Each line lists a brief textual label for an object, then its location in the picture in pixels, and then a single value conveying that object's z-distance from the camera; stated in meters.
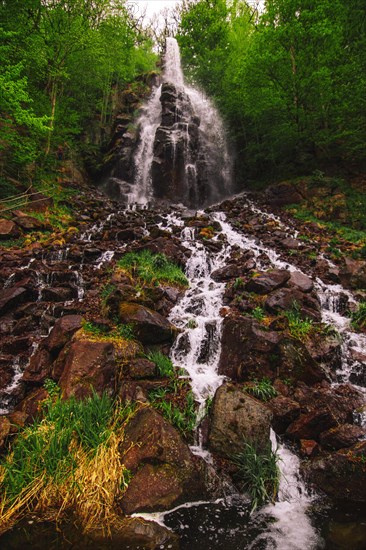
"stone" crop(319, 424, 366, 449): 4.48
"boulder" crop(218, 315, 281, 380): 5.79
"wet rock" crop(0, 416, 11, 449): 4.22
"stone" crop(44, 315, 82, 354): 5.90
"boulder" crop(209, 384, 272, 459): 4.43
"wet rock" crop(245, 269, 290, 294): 7.94
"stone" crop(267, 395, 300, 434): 4.91
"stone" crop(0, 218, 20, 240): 11.23
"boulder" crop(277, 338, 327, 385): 5.71
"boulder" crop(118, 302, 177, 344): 6.24
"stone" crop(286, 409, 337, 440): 4.71
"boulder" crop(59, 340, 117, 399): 4.89
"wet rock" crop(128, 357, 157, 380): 5.46
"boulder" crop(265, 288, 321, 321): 7.16
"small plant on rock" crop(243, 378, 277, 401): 5.30
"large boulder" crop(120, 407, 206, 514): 3.67
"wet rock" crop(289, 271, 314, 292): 8.19
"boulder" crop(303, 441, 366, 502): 3.95
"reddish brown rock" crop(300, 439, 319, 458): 4.49
